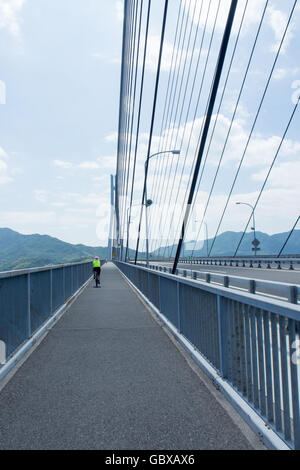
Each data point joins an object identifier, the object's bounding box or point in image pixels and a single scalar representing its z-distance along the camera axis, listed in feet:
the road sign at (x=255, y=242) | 124.88
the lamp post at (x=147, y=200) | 72.85
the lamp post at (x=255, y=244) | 124.88
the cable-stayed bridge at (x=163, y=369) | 10.44
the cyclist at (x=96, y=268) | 68.85
